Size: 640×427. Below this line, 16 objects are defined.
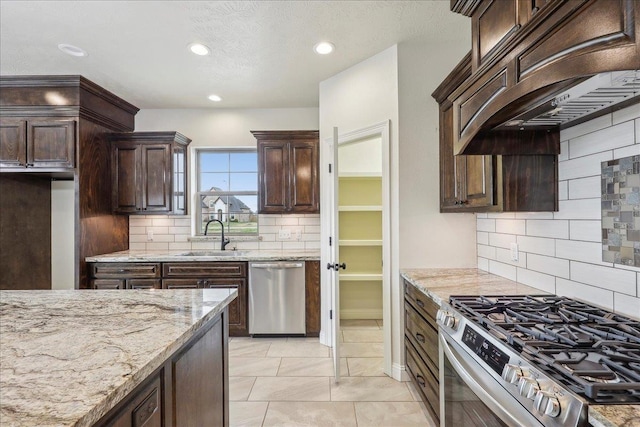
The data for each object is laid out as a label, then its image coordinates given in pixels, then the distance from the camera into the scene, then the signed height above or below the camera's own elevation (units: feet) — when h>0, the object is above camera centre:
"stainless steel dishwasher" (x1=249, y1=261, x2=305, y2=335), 11.64 -2.96
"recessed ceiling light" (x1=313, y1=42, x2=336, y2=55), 8.98 +4.83
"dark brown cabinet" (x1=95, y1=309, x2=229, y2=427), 3.18 -2.16
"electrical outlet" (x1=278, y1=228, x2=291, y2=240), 13.79 -0.71
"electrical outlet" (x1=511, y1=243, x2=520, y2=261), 7.09 -0.84
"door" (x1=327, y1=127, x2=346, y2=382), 8.59 -0.65
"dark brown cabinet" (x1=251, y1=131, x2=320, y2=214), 12.42 +1.75
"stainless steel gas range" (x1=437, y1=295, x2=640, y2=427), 2.71 -1.46
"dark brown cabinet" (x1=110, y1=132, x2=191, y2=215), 12.59 +1.80
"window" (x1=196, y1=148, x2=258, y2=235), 14.37 +1.28
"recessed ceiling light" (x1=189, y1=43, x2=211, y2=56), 9.04 +4.86
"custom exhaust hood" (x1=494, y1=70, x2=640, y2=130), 3.38 +1.46
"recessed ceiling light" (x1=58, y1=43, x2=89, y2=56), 9.07 +4.91
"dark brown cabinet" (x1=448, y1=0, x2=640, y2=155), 2.69 +1.64
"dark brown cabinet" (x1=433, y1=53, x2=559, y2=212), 5.90 +0.70
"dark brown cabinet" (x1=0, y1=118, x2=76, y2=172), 10.91 +2.59
